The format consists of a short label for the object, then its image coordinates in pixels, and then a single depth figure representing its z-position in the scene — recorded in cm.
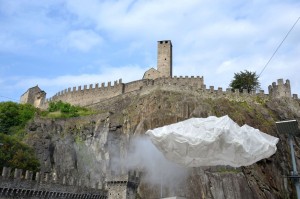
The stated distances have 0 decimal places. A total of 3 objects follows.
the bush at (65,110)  4333
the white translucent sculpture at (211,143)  1352
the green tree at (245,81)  4336
